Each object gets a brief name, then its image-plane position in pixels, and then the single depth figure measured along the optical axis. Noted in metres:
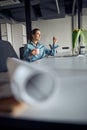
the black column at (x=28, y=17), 5.24
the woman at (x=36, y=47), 2.83
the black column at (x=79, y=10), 5.10
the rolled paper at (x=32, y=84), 0.31
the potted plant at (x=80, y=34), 2.25
